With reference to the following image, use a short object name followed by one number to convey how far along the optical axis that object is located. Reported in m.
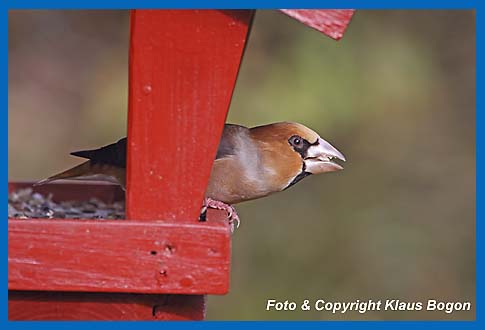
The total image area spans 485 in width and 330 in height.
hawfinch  6.06
